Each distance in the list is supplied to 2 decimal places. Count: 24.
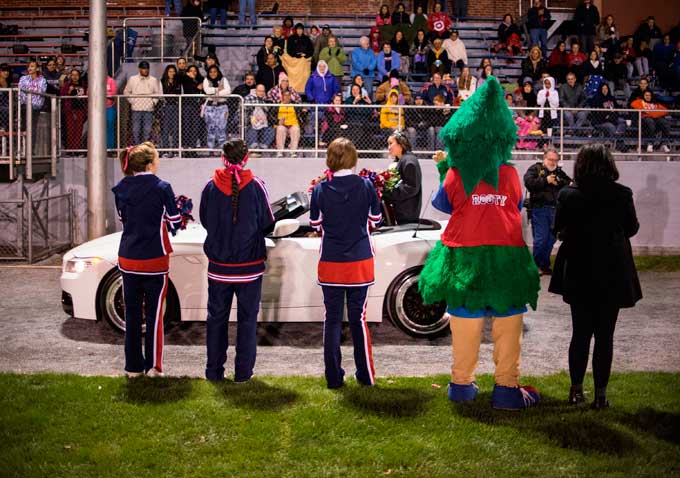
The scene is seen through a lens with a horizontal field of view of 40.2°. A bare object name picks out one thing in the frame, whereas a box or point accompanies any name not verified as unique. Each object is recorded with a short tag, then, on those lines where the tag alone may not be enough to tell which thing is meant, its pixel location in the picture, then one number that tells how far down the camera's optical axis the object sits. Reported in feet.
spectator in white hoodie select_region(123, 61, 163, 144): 51.85
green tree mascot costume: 21.01
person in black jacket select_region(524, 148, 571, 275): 44.47
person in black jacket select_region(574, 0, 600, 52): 74.02
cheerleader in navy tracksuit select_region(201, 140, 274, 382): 23.06
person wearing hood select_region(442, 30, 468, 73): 67.93
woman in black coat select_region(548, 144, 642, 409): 20.84
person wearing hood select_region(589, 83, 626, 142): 54.34
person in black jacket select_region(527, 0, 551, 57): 72.90
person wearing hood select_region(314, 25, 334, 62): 64.47
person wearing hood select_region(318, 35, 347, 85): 62.85
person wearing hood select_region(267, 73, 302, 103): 52.90
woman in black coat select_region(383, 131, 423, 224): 30.37
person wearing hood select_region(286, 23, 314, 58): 63.52
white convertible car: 29.17
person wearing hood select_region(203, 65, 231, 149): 51.52
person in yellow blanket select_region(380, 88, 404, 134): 52.26
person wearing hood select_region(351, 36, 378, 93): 62.90
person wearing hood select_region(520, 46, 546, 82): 63.26
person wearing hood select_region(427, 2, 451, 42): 71.46
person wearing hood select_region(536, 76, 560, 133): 58.05
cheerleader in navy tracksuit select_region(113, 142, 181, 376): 23.52
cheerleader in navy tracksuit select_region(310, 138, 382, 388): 22.54
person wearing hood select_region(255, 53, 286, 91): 58.90
